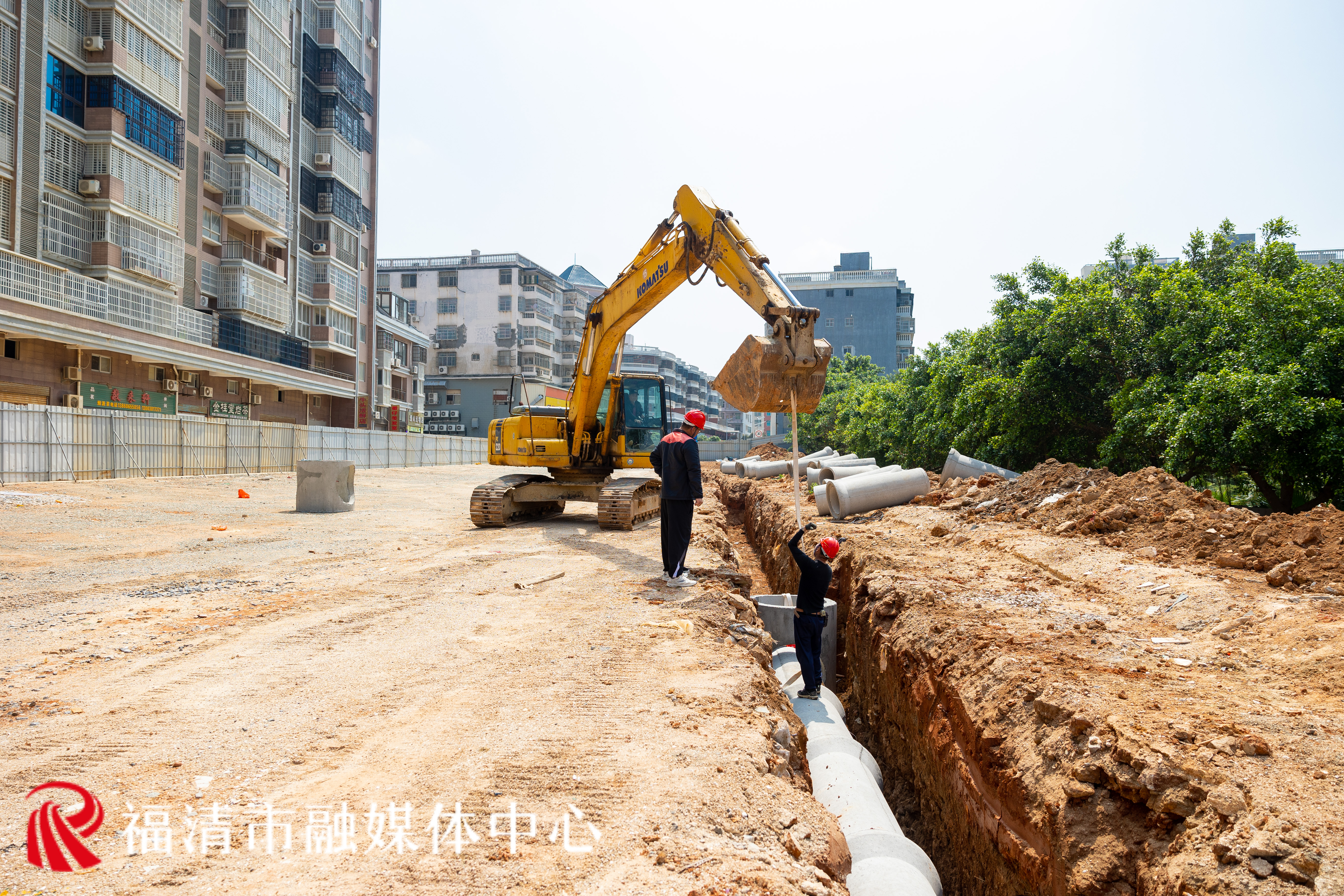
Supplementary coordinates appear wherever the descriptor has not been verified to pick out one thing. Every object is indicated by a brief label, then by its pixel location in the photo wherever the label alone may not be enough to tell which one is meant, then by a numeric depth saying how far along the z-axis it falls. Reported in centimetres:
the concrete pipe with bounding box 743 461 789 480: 2797
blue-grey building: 9006
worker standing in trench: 654
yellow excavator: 862
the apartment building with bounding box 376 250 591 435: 6900
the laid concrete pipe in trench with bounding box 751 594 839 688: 884
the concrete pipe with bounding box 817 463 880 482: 1861
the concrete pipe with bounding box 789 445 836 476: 2358
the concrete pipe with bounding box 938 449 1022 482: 1702
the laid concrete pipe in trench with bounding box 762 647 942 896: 421
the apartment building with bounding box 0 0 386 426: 2406
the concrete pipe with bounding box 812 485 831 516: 1580
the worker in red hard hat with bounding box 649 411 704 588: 816
